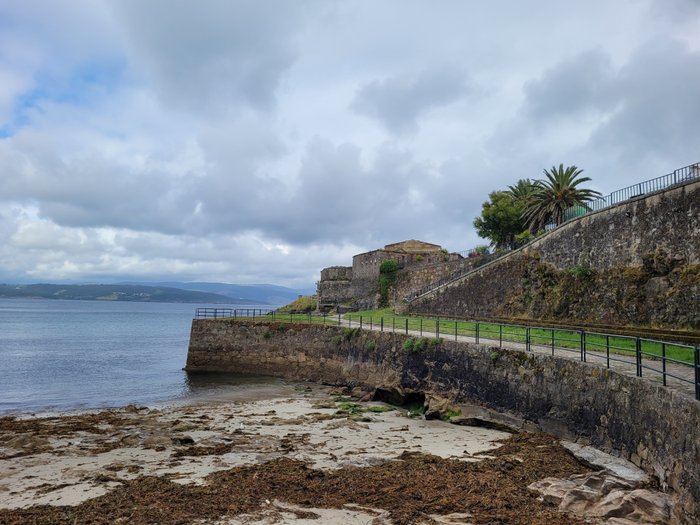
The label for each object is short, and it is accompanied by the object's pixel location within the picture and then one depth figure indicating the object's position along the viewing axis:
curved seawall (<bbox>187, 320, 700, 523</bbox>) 8.46
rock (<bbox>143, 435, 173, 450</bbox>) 14.30
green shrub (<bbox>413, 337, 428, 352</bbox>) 21.03
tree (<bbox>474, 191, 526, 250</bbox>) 42.53
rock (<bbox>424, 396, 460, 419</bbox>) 17.42
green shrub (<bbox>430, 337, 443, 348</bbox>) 20.23
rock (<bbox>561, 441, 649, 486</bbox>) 9.06
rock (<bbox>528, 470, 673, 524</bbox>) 7.77
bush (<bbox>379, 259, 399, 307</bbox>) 48.16
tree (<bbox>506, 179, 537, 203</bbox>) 44.62
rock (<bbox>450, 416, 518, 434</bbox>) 14.92
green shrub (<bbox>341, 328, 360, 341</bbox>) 27.45
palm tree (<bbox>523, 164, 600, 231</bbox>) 34.38
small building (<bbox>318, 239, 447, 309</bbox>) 48.98
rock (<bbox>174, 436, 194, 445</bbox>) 14.55
